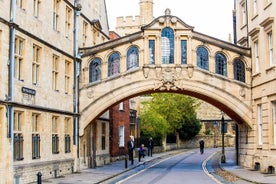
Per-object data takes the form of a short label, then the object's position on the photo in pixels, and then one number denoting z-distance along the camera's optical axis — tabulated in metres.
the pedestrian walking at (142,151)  41.09
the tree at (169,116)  54.84
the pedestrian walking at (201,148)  51.87
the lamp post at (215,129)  76.25
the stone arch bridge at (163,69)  28.83
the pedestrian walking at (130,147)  35.31
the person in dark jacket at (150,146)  47.32
